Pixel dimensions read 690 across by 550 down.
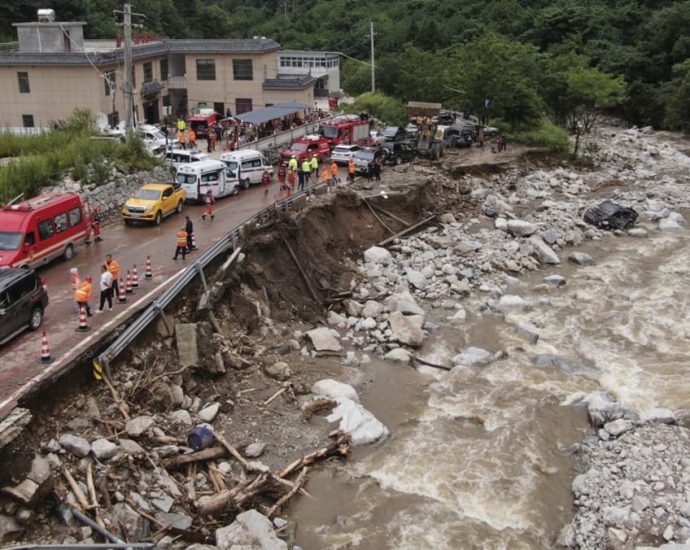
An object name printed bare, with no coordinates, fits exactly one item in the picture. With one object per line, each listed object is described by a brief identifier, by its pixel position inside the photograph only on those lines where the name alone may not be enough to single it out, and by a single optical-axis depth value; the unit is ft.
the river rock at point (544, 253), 106.63
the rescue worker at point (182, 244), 79.10
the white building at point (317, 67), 227.40
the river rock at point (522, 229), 114.52
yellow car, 92.68
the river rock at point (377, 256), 99.04
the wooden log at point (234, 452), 53.72
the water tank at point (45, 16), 152.31
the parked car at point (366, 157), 124.77
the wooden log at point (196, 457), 52.44
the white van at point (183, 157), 115.55
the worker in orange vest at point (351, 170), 120.98
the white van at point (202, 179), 105.40
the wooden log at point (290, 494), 50.42
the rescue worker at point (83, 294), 60.03
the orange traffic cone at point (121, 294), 66.90
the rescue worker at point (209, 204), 97.36
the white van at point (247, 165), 115.44
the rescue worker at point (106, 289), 63.10
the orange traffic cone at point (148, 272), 73.72
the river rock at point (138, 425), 52.54
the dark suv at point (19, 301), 56.95
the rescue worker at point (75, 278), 62.18
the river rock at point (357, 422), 59.88
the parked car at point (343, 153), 132.21
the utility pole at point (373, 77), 211.22
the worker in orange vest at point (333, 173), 114.39
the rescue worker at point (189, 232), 81.60
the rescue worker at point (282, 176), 113.80
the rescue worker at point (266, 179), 117.80
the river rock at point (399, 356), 74.28
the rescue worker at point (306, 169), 114.01
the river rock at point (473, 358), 74.49
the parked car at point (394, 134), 148.46
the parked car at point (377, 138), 148.25
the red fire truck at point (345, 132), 142.20
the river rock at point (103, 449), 49.14
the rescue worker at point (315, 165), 120.06
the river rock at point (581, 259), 106.22
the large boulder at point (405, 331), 77.61
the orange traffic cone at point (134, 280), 70.85
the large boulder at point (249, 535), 45.21
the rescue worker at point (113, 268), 64.64
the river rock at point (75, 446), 48.75
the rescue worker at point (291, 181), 112.55
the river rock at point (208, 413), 58.90
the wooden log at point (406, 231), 106.11
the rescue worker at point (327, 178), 110.93
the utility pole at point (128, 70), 103.86
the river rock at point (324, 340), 74.84
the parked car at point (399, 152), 136.87
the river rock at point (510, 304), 89.22
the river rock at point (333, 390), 65.16
